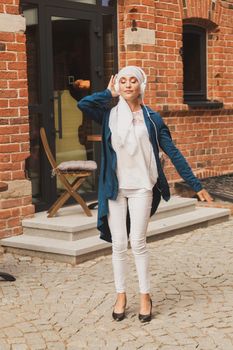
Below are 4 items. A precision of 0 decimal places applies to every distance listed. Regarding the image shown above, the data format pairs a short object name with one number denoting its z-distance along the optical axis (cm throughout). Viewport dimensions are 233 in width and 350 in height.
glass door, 737
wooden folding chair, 671
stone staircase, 611
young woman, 428
